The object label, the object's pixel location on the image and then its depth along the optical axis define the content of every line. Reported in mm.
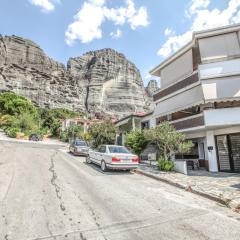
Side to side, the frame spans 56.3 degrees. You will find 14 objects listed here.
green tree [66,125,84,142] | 48125
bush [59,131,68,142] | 51150
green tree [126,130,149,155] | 20688
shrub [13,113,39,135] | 55219
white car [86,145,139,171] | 14281
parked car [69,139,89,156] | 24656
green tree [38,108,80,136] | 57938
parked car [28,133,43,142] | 45362
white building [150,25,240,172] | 16344
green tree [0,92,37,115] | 66375
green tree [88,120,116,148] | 28234
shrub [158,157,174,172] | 15617
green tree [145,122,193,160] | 15414
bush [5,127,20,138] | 46722
